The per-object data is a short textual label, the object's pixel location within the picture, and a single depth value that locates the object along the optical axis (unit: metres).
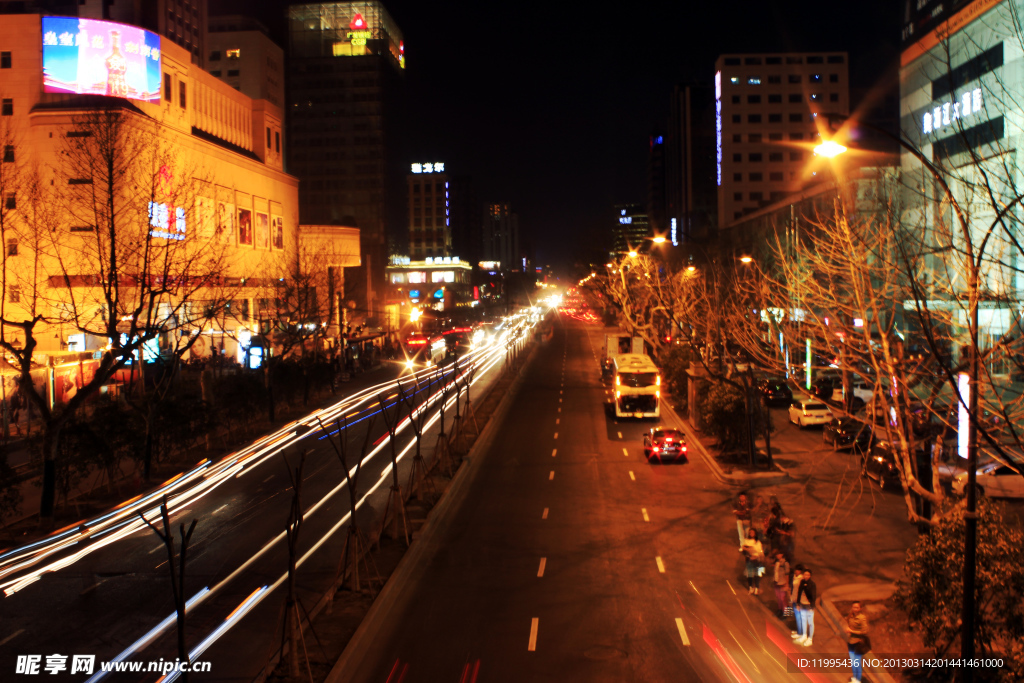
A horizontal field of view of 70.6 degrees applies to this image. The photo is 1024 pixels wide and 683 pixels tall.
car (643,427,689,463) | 24.67
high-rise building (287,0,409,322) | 111.56
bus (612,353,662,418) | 33.25
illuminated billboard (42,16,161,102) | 44.41
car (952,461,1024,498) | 18.11
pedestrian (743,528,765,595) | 13.04
